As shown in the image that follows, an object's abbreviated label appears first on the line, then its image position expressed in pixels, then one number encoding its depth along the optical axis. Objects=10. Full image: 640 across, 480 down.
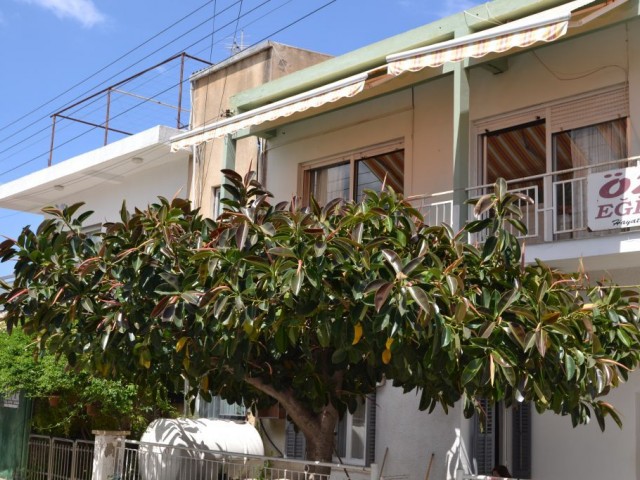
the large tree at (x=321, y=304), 7.18
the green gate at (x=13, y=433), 15.96
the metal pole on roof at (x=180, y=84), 18.22
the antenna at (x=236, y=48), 19.09
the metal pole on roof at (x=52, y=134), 20.88
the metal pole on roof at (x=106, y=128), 19.79
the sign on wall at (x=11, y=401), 15.96
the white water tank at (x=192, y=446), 11.57
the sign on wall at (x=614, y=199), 10.38
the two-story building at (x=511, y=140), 10.86
